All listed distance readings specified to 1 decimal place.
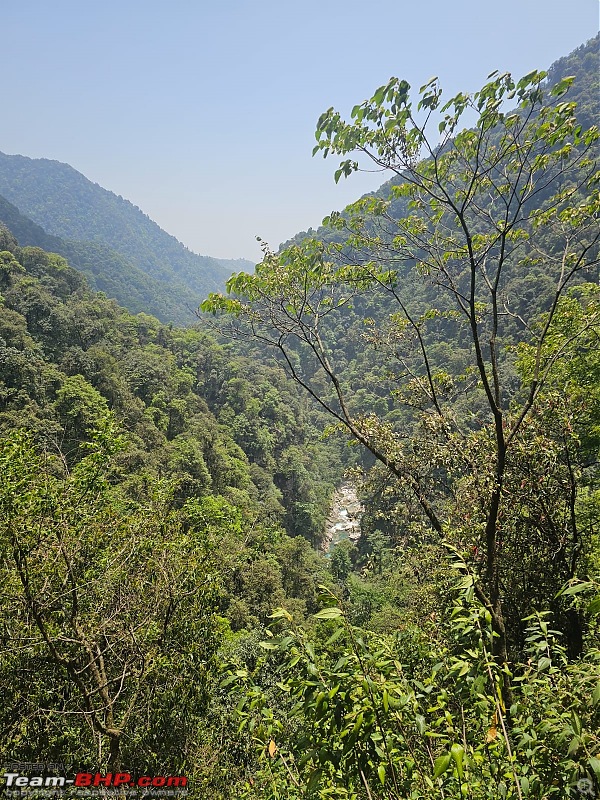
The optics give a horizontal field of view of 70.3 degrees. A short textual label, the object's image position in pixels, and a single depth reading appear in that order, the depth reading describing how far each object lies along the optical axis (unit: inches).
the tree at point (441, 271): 136.7
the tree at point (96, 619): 161.8
